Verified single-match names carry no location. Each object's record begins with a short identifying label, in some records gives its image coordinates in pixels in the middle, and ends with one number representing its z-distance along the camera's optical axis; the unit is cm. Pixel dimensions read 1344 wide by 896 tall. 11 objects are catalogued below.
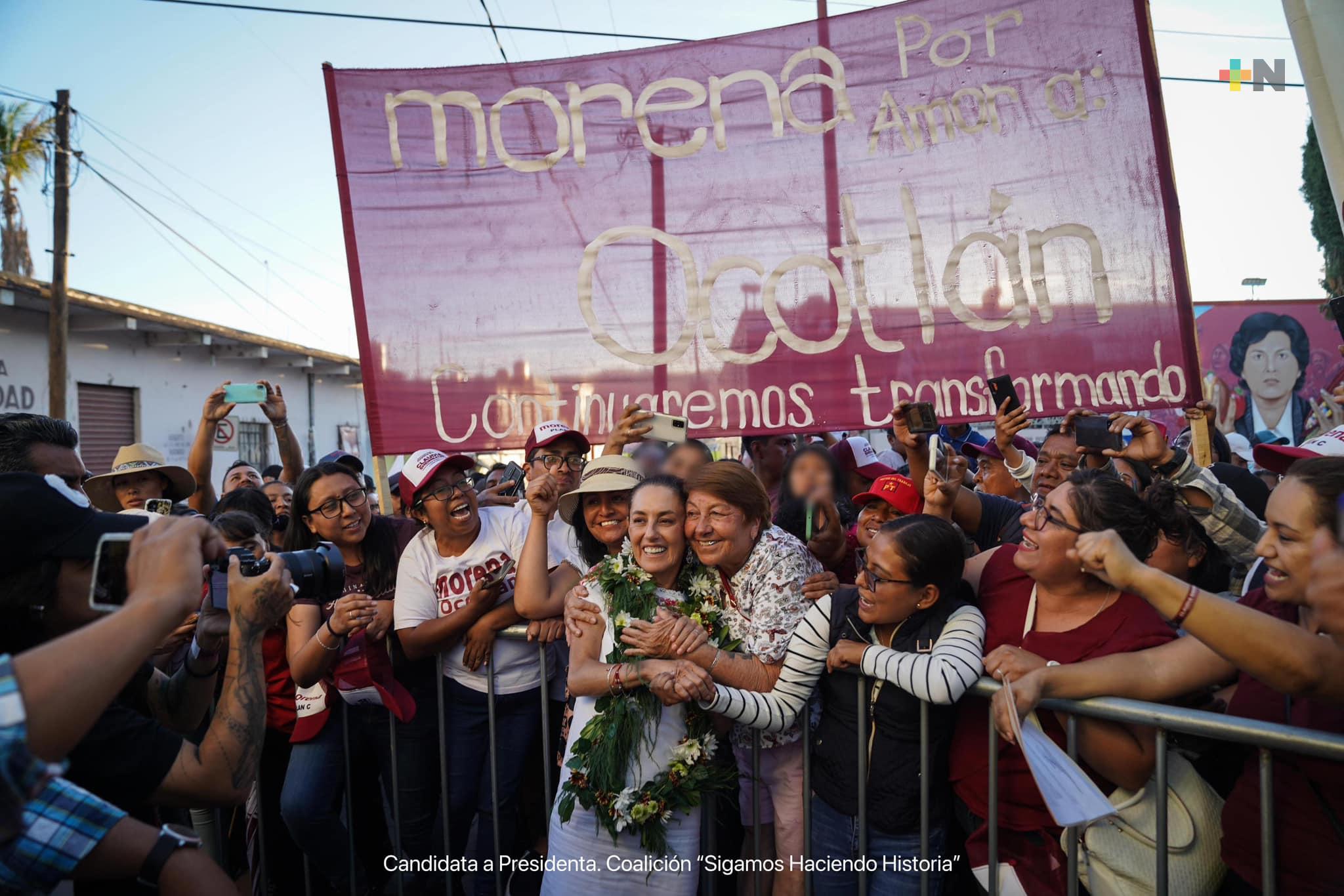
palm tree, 1877
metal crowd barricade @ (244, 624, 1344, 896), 179
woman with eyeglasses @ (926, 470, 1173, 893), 214
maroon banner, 354
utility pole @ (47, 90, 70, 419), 1226
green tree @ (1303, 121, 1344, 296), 1700
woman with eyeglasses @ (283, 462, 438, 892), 300
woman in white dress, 239
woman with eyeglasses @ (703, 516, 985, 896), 237
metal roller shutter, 1495
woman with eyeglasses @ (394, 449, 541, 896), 311
